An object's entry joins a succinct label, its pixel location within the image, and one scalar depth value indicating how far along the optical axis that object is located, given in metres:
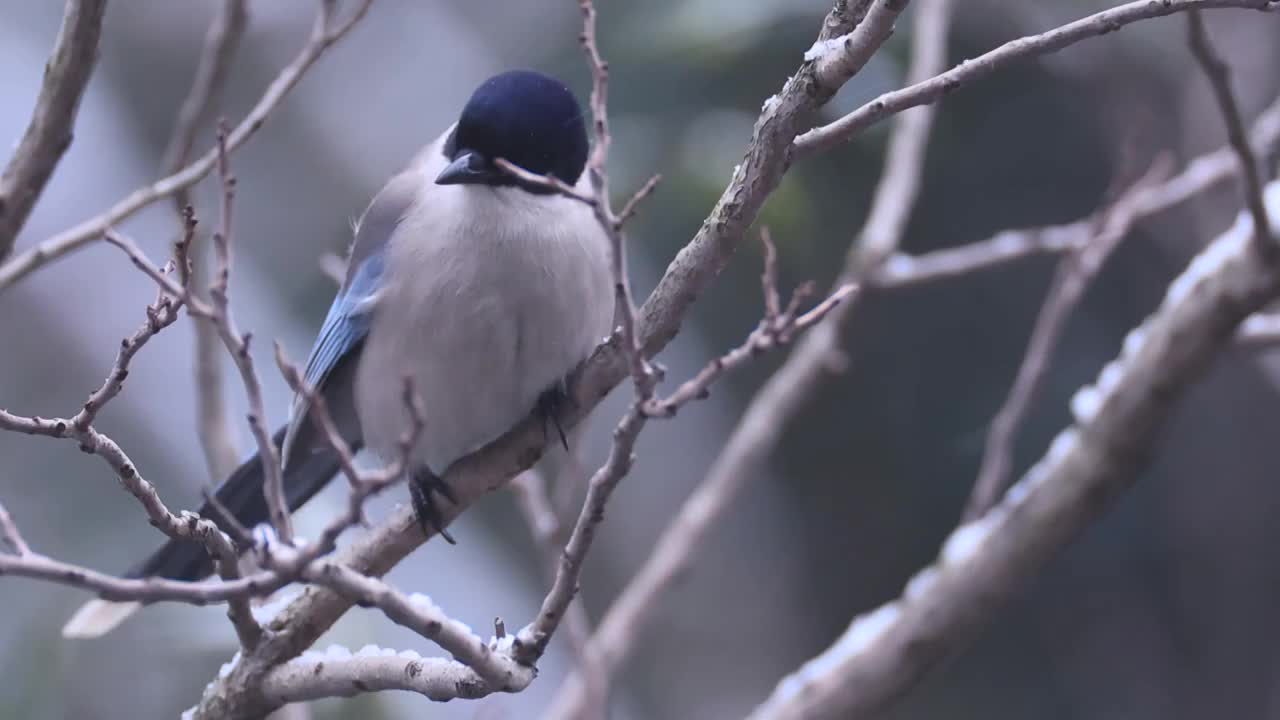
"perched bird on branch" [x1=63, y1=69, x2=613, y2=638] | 5.68
